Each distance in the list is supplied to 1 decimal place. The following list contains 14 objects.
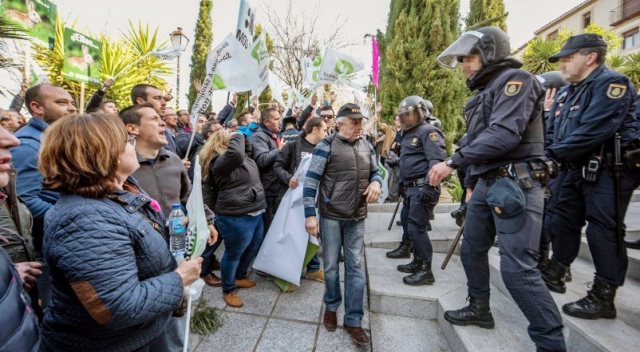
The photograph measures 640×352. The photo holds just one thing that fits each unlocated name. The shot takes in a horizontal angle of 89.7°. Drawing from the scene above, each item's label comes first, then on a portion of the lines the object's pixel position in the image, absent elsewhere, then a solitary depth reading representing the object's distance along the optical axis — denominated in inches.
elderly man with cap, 111.7
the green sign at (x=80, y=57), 152.3
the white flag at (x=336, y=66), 252.8
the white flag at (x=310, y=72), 315.9
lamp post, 280.2
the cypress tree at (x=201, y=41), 770.2
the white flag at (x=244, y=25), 162.6
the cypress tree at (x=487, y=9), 555.5
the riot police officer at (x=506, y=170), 78.3
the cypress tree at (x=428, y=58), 359.9
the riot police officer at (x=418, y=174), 137.8
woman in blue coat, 45.1
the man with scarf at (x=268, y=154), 160.1
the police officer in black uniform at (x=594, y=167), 92.5
